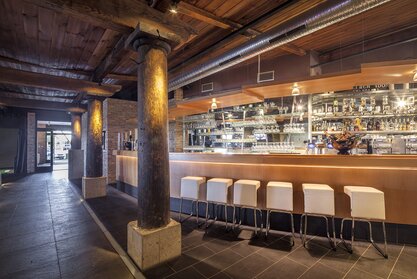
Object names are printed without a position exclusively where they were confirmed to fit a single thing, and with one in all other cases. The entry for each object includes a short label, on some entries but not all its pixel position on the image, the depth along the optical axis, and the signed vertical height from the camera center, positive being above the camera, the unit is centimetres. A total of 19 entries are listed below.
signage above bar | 525 +135
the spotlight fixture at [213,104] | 509 +97
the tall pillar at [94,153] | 584 -26
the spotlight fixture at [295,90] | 398 +101
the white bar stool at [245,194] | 340 -85
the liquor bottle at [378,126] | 512 +37
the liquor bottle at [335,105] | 565 +98
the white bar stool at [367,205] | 275 -86
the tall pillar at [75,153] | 908 -38
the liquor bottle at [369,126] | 519 +37
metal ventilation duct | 246 +158
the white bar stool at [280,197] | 317 -85
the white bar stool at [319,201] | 296 -86
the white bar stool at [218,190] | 361 -84
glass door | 1335 -22
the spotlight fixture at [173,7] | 281 +185
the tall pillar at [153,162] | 264 -24
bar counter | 303 -51
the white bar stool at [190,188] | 387 -84
